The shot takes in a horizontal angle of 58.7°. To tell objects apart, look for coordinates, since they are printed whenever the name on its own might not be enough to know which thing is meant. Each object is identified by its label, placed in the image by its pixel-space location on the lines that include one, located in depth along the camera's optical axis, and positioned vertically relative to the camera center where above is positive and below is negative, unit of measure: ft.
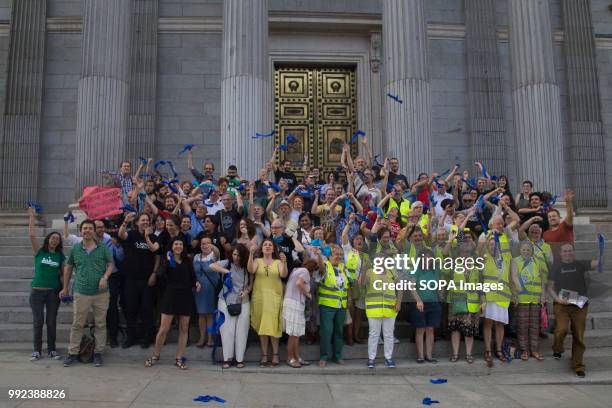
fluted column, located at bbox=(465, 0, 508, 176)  58.18 +18.13
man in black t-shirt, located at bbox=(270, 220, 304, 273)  29.27 +0.90
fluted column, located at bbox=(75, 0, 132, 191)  42.47 +13.48
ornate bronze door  59.11 +15.97
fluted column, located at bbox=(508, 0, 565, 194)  46.21 +13.78
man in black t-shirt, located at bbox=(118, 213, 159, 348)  28.30 -0.87
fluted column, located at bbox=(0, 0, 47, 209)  53.83 +15.61
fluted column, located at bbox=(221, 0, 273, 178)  40.50 +13.02
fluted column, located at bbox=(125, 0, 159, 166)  55.16 +18.24
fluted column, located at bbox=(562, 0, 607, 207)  58.90 +16.35
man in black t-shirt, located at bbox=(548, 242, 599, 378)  27.86 -2.44
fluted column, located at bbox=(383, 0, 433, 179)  43.57 +13.96
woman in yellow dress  27.73 -1.85
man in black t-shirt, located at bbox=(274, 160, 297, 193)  38.45 +6.00
